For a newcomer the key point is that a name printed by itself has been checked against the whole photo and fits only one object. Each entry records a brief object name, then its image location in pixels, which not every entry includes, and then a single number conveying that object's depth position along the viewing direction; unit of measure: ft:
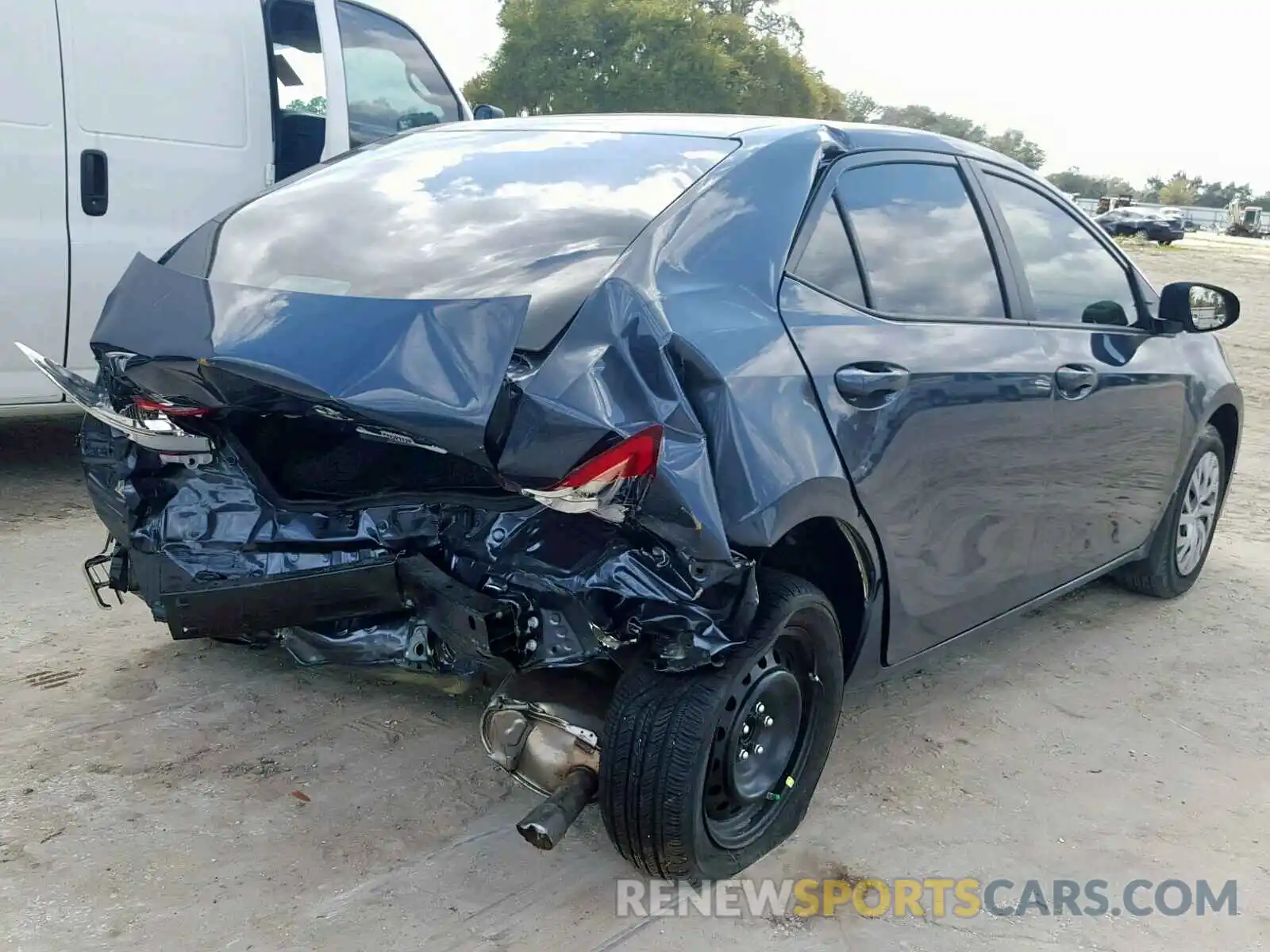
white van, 15.46
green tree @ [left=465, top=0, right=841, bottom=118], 143.02
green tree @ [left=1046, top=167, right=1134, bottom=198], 360.11
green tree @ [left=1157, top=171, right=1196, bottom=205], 380.70
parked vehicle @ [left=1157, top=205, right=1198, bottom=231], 146.96
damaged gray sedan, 7.30
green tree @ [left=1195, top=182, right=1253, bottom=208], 418.31
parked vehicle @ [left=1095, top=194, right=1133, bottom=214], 197.57
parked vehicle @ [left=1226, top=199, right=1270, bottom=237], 223.71
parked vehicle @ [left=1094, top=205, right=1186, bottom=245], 140.26
